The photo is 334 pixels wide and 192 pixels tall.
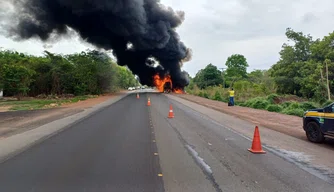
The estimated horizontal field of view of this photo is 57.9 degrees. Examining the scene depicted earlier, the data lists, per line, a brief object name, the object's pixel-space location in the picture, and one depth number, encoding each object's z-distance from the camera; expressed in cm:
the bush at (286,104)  2294
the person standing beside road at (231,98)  2594
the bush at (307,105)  2039
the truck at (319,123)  831
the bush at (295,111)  1831
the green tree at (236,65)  8512
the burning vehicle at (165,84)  5679
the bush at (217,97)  3596
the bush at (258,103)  2428
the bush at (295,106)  2080
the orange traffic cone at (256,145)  753
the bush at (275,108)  2157
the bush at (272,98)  2672
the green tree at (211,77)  7469
